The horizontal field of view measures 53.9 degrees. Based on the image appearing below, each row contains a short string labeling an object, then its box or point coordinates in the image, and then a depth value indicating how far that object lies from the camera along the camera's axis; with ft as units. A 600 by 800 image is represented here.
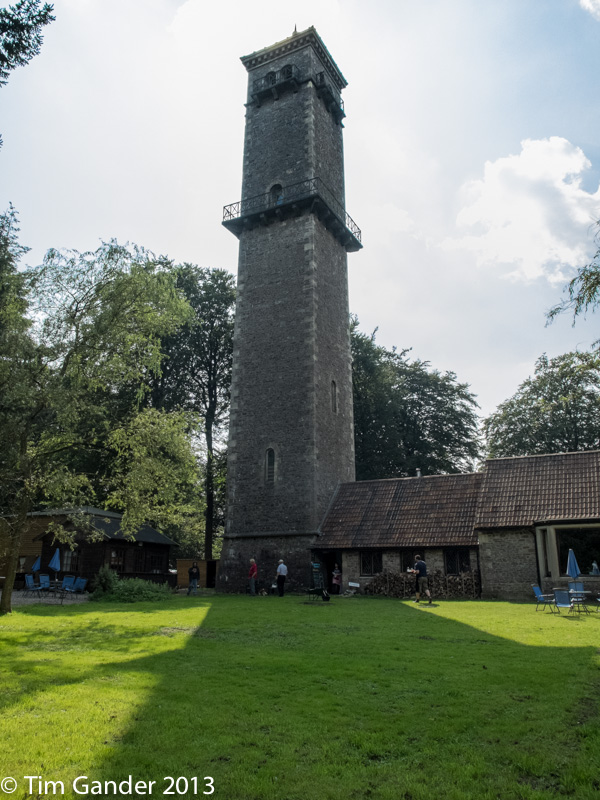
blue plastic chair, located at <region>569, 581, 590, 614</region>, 52.18
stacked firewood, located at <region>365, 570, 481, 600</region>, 67.62
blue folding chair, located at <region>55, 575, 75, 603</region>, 75.04
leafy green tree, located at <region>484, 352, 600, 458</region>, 128.26
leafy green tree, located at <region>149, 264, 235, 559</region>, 120.06
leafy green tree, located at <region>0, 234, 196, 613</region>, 48.67
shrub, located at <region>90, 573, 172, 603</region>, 67.51
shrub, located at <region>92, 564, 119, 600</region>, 70.44
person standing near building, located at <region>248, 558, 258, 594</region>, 73.82
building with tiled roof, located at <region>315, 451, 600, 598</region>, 65.57
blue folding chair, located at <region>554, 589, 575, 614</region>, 51.18
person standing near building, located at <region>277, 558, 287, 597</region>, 70.69
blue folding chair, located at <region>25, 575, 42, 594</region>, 77.53
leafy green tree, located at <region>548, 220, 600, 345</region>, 27.20
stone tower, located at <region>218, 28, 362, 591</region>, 79.82
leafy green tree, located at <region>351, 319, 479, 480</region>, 125.49
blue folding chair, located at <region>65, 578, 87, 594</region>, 78.74
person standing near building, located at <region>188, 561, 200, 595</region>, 77.87
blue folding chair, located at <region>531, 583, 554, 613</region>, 54.13
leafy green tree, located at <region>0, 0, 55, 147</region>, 25.84
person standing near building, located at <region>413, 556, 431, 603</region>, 61.46
